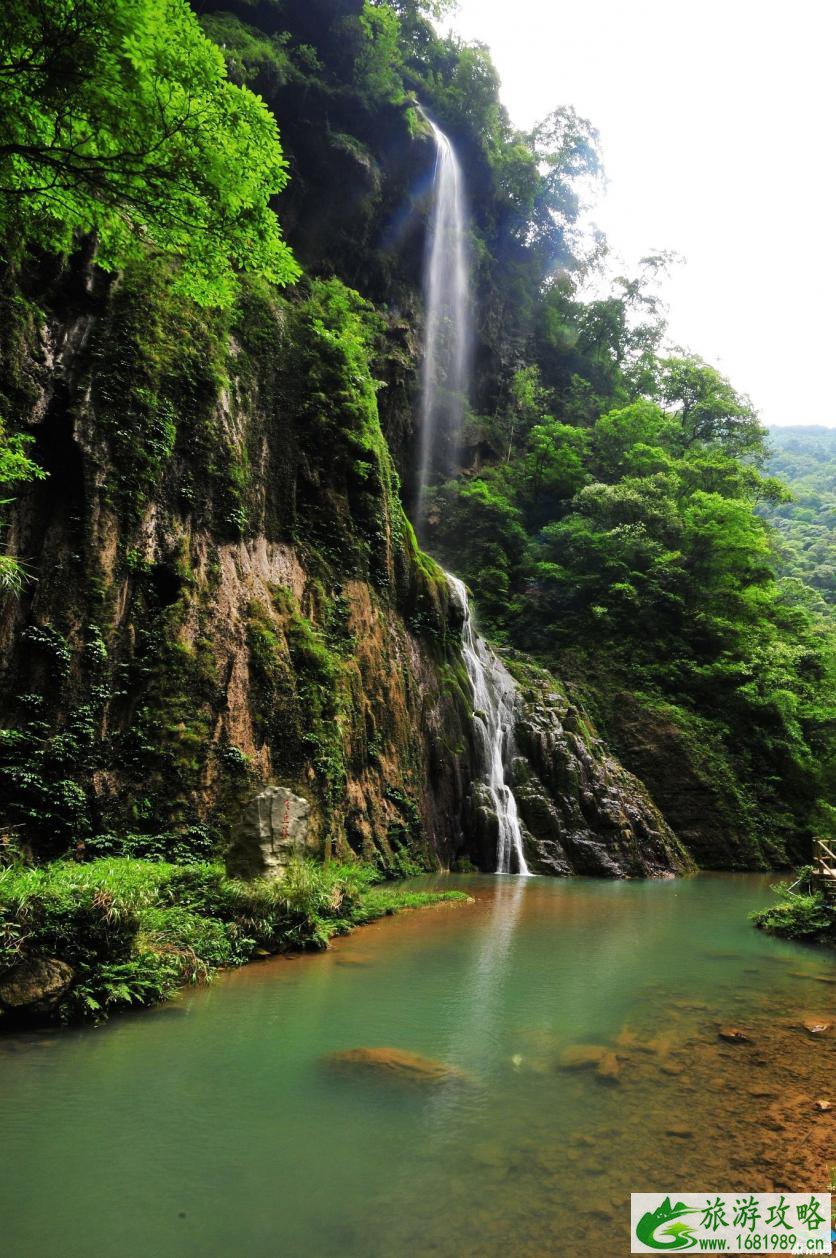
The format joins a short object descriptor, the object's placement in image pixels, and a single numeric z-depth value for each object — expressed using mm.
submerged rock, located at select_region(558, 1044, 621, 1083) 4918
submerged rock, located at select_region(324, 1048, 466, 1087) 4883
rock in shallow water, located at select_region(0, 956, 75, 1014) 5523
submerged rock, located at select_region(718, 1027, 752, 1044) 5598
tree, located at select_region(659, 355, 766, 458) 34281
